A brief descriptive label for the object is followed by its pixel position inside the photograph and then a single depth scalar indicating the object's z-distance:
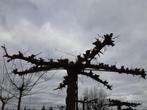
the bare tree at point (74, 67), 7.58
